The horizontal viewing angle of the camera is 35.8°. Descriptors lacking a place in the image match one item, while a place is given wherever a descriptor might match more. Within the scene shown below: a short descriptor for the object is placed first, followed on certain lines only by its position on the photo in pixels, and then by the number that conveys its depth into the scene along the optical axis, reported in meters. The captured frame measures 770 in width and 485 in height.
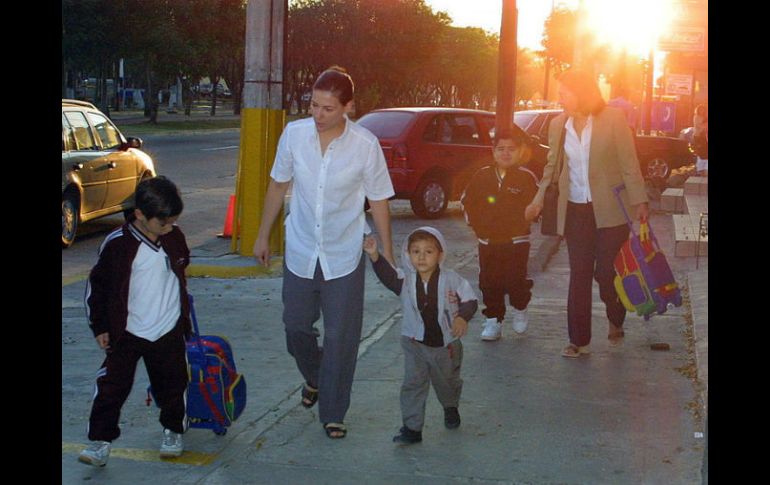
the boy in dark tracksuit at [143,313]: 5.15
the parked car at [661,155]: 22.47
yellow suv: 12.98
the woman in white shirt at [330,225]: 5.64
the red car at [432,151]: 16.58
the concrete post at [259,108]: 11.31
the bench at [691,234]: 11.45
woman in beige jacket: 7.51
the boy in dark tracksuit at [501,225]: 8.08
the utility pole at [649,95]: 33.88
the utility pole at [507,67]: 13.15
